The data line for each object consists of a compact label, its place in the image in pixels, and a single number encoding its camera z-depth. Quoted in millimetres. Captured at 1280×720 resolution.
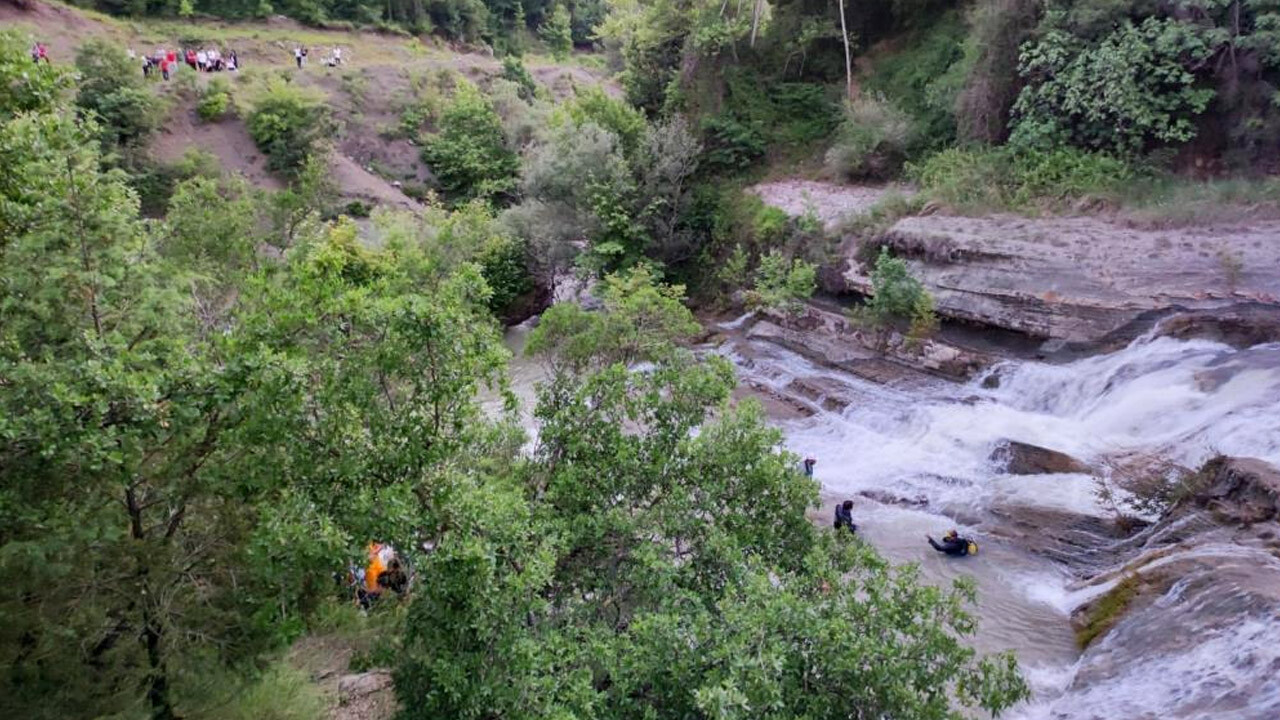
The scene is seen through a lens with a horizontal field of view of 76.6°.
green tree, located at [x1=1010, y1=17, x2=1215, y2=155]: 18703
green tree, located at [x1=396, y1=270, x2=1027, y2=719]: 5859
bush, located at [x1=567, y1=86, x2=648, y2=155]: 27016
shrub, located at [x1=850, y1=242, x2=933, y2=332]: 18344
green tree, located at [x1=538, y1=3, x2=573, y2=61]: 57719
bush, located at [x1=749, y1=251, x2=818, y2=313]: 21125
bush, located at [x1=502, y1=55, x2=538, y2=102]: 42031
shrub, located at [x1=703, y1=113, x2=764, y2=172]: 27859
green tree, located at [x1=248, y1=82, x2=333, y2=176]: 32938
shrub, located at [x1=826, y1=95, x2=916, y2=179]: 24422
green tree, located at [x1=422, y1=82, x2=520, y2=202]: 35031
